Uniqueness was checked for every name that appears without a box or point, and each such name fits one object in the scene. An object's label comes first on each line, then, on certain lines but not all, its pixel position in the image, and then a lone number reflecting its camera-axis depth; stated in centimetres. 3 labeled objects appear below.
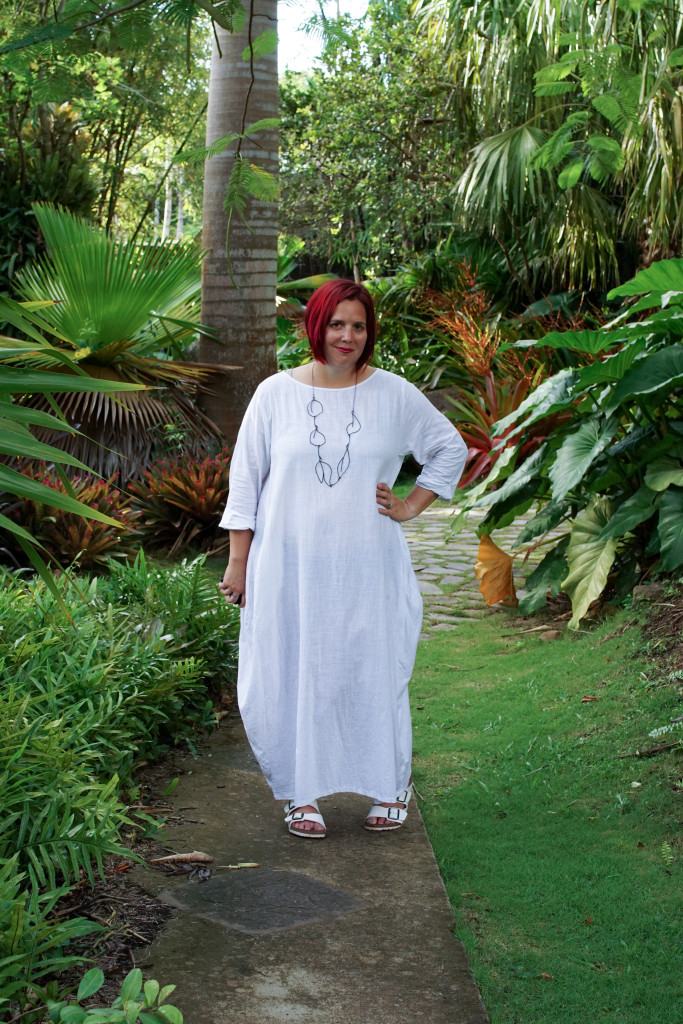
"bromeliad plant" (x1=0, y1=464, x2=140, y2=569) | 651
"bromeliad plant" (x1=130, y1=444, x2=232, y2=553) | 744
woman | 347
